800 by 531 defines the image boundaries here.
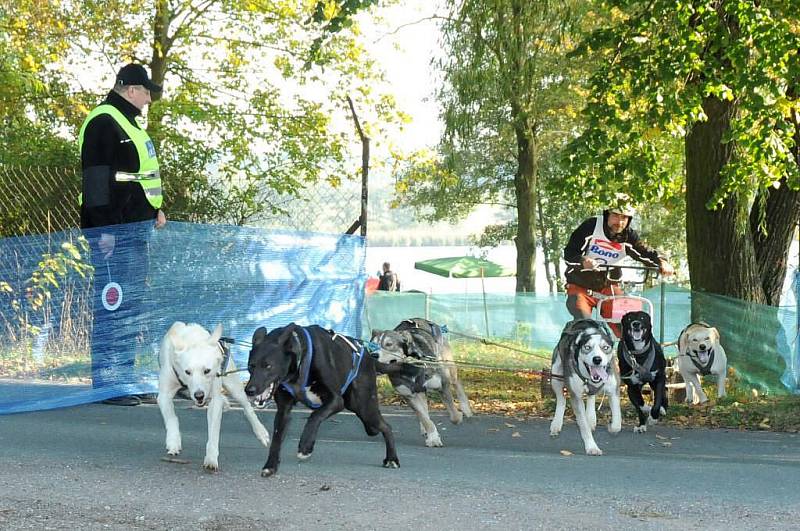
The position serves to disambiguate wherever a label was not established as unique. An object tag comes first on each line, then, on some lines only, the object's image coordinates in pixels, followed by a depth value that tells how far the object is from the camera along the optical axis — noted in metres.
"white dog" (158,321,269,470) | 6.06
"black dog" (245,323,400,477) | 5.72
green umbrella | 41.25
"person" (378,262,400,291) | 26.59
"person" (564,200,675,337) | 9.61
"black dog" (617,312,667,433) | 8.48
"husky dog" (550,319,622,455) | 7.46
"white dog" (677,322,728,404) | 9.92
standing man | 8.71
